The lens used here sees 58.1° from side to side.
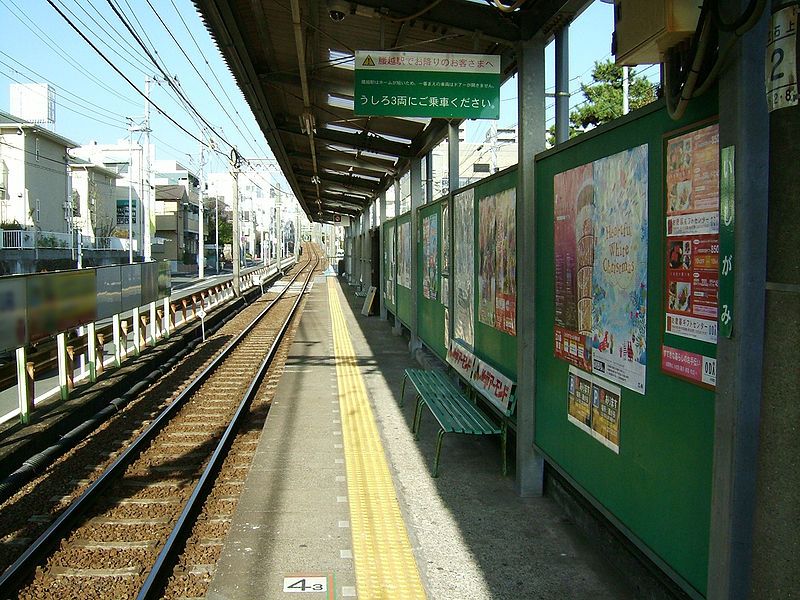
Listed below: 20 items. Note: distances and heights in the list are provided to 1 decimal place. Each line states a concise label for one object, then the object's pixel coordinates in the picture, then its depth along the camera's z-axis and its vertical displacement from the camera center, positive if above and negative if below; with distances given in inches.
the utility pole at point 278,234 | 2296.5 +86.1
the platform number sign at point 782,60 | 97.1 +27.1
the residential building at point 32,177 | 1402.6 +174.5
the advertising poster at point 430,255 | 417.4 +3.3
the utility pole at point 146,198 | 1194.6 +112.1
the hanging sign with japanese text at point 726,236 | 110.0 +3.6
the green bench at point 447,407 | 244.8 -56.3
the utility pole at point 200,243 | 1549.0 +40.8
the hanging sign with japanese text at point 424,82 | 261.3 +65.1
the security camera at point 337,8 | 255.1 +90.8
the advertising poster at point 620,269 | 148.1 -2.1
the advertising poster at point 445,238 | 369.3 +11.7
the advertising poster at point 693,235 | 120.6 +4.3
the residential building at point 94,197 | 1763.0 +170.7
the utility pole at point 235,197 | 1098.3 +103.6
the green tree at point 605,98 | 690.1 +160.7
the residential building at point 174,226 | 2357.3 +125.5
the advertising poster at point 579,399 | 178.5 -35.6
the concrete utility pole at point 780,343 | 99.0 -12.0
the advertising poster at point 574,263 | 178.5 -0.8
